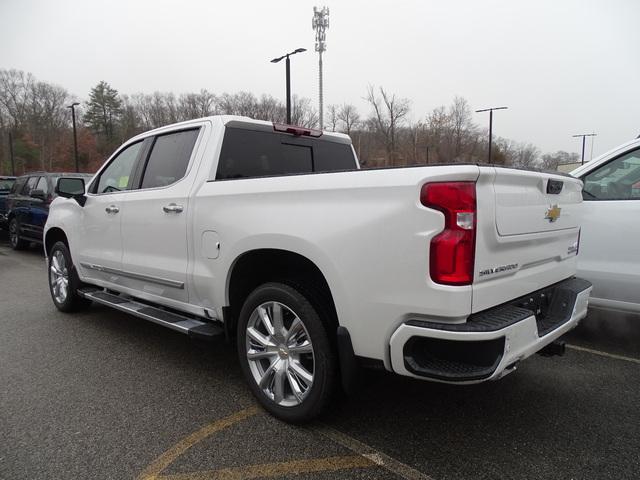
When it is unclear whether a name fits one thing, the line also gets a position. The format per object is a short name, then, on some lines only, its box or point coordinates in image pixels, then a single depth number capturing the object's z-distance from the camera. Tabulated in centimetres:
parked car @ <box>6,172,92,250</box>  956
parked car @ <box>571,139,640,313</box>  382
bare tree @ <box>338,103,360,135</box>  6256
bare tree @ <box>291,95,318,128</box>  5403
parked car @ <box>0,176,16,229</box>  1228
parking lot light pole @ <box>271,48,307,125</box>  1690
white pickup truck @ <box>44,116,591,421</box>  207
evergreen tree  6812
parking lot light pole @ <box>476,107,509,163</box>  3427
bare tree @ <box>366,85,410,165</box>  5300
